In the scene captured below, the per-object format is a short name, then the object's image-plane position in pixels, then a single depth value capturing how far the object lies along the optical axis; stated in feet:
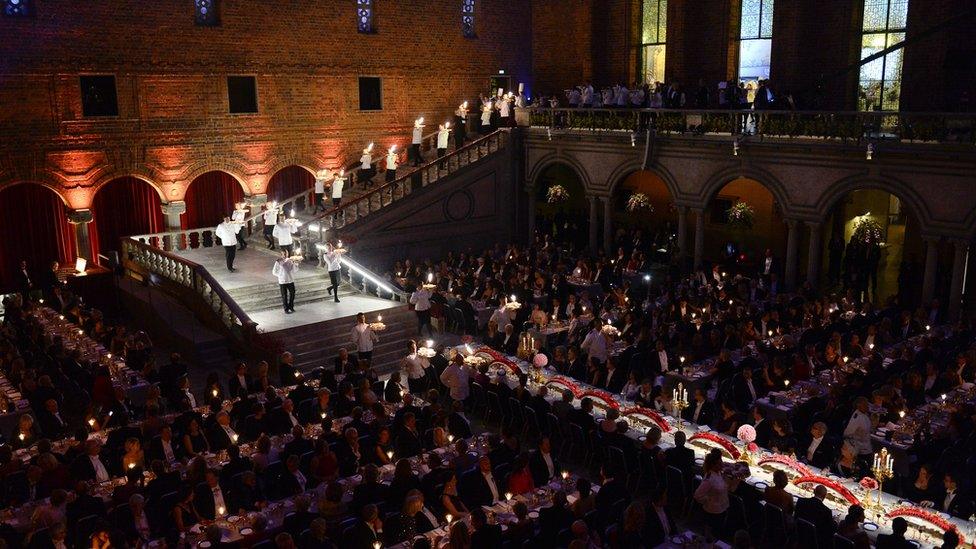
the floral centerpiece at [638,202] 87.30
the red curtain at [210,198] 90.53
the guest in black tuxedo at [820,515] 32.32
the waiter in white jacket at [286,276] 64.13
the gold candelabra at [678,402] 42.70
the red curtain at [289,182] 94.48
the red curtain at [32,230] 80.33
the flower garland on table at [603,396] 44.81
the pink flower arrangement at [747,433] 37.47
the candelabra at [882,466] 34.96
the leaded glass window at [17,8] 74.38
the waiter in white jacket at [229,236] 72.59
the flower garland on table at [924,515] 31.97
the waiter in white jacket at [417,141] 92.89
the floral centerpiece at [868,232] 76.18
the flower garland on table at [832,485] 34.72
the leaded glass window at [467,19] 102.22
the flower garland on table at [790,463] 36.50
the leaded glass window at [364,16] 94.38
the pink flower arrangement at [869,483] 34.01
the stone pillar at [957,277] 64.90
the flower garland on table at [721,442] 38.83
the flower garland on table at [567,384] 47.91
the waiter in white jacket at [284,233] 71.77
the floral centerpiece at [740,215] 78.64
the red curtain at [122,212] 85.30
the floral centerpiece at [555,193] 92.32
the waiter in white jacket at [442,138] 93.81
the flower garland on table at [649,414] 42.34
